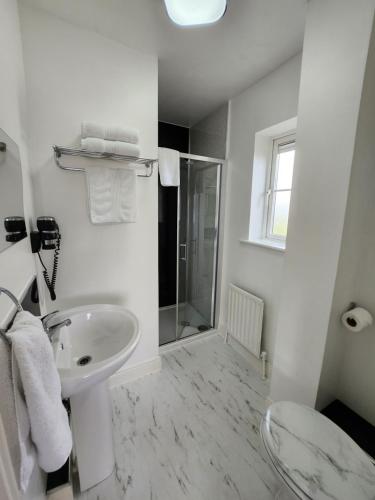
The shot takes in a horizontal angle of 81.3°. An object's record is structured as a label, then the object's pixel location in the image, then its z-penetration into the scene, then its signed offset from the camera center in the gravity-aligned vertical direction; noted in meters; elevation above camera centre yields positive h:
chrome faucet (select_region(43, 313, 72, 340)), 1.01 -0.57
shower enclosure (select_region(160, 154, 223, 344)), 2.31 -0.42
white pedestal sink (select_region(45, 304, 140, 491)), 0.89 -0.79
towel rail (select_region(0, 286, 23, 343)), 0.53 -0.29
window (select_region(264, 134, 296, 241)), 1.85 +0.21
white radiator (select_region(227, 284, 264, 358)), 1.89 -0.98
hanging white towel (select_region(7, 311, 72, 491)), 0.55 -0.51
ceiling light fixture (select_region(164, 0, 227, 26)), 0.97 +0.89
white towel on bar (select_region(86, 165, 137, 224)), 1.42 +0.10
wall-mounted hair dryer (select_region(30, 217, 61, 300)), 1.24 -0.16
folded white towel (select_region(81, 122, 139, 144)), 1.33 +0.47
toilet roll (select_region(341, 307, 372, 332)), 1.12 -0.54
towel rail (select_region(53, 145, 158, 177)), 1.32 +0.33
